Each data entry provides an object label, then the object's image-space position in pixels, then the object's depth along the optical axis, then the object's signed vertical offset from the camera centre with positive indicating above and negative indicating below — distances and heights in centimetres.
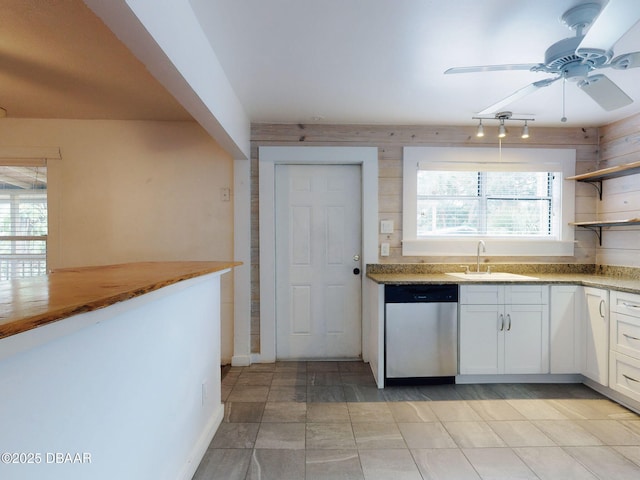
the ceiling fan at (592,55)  123 +88
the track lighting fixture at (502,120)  280 +110
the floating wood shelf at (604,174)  260 +58
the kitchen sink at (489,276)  268 -37
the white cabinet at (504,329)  263 -80
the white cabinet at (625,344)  219 -79
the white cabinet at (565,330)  262 -80
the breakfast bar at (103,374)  67 -43
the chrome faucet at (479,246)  302 -14
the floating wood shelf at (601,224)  265 +11
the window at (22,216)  304 +18
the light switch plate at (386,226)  313 +10
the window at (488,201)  314 +37
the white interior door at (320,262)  318 -28
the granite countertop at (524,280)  248 -37
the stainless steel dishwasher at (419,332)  261 -82
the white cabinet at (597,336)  240 -80
